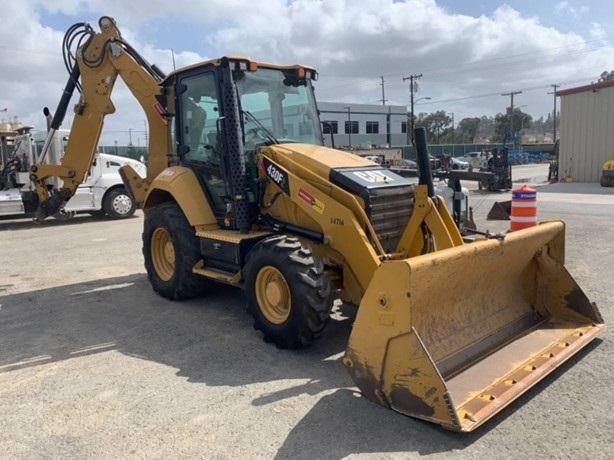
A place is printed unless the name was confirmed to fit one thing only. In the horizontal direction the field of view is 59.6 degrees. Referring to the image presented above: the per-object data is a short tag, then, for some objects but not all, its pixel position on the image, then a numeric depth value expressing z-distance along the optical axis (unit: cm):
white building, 6294
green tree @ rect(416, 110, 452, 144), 9841
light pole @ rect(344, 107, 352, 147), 6000
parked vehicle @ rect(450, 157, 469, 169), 4229
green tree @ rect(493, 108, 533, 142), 9819
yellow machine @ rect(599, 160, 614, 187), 2198
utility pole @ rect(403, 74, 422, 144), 6259
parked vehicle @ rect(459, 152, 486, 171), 4218
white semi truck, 1452
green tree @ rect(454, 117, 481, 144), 10911
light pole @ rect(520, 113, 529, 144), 8478
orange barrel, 928
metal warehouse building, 2389
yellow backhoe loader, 372
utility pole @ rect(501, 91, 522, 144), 8292
